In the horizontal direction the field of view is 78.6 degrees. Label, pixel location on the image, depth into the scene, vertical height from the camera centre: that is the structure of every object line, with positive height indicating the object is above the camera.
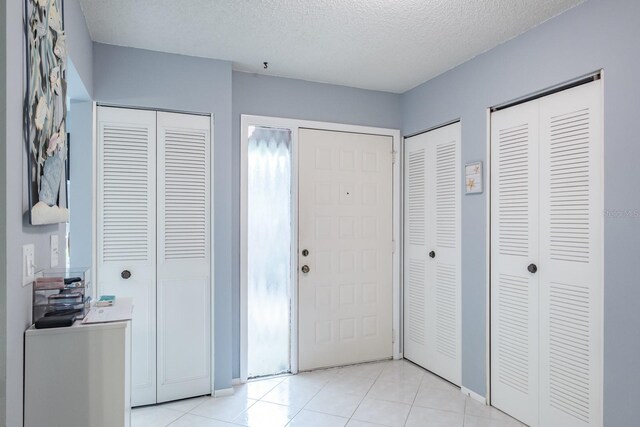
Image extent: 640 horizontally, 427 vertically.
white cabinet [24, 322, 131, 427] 1.32 -0.58
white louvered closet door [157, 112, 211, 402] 2.79 -0.31
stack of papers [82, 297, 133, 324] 1.51 -0.42
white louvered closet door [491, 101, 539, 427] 2.48 -0.30
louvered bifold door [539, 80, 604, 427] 2.10 -0.24
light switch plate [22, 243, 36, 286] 1.28 -0.17
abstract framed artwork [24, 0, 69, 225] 1.30 +0.38
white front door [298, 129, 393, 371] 3.38 -0.30
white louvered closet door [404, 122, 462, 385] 3.11 -0.32
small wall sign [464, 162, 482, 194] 2.83 +0.28
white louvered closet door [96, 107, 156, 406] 2.67 -0.06
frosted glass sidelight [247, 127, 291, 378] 3.24 -0.30
